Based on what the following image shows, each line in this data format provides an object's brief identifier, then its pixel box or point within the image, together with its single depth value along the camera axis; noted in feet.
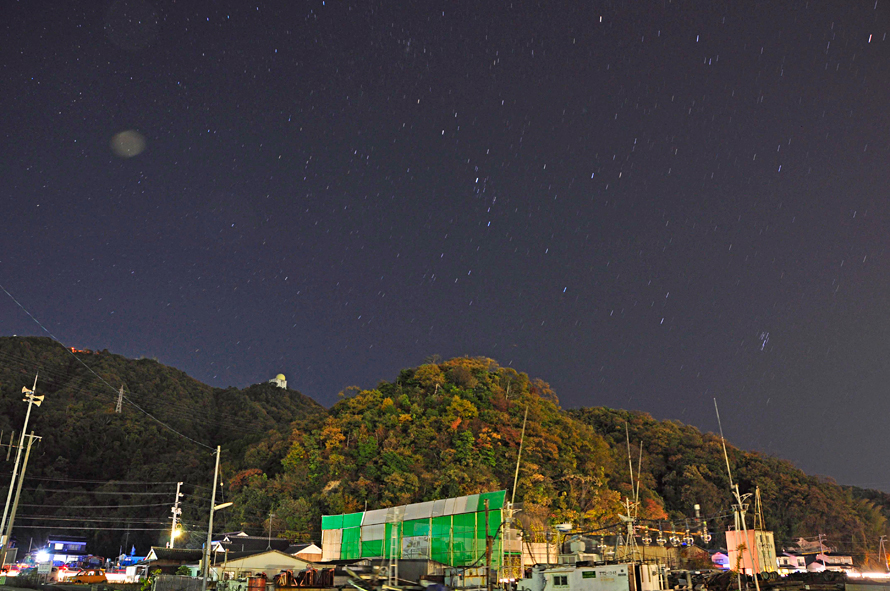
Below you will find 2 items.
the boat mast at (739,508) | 108.80
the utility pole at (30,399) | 102.85
